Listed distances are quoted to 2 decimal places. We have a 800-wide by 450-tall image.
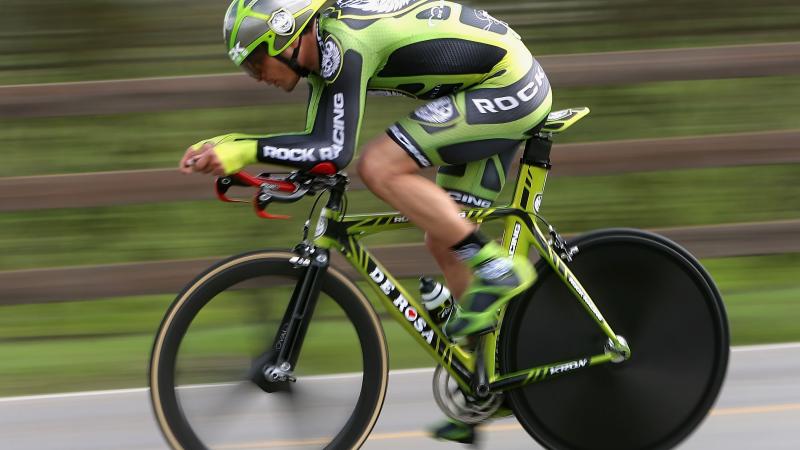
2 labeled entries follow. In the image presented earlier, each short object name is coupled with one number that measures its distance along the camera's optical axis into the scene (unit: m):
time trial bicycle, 7.93
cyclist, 7.45
